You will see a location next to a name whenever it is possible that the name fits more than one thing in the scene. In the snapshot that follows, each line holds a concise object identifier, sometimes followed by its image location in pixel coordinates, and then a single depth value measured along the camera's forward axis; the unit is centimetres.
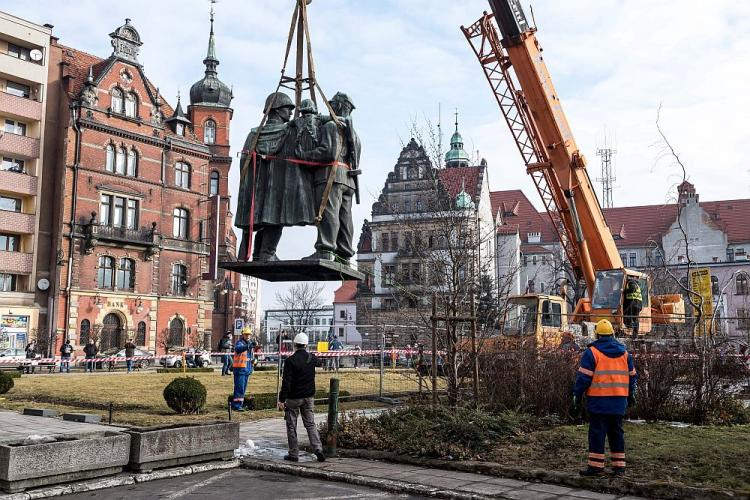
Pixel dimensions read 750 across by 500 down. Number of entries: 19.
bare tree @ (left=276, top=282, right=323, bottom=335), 8362
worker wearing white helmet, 1005
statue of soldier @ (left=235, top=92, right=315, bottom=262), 1020
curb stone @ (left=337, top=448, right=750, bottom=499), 726
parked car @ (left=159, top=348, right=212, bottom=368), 3856
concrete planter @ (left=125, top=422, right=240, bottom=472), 887
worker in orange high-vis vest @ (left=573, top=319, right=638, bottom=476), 830
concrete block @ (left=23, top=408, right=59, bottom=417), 1476
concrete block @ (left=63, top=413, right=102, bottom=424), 1346
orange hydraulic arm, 2080
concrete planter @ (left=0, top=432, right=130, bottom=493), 761
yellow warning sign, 1755
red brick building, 4484
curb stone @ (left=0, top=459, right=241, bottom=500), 766
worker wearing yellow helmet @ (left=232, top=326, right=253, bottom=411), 1593
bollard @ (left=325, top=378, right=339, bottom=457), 1027
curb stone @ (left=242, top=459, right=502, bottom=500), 783
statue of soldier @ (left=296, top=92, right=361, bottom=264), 1016
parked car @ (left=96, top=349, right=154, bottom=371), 3964
